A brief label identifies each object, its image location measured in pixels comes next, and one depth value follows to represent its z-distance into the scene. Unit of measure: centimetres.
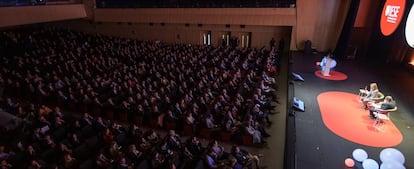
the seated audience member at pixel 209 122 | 704
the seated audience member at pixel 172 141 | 611
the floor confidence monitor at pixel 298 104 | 754
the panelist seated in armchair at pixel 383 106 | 659
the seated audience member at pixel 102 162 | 533
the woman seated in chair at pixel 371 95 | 733
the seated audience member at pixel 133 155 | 564
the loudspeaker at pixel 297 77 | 1001
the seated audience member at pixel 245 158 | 560
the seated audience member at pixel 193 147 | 597
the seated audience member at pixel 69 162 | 543
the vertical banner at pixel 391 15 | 766
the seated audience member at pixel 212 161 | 538
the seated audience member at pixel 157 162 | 532
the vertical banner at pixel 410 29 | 761
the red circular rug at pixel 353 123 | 628
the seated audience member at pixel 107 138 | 634
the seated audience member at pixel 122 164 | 517
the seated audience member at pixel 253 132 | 660
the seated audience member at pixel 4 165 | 519
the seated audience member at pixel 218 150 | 566
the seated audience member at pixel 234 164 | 530
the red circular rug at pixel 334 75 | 1034
